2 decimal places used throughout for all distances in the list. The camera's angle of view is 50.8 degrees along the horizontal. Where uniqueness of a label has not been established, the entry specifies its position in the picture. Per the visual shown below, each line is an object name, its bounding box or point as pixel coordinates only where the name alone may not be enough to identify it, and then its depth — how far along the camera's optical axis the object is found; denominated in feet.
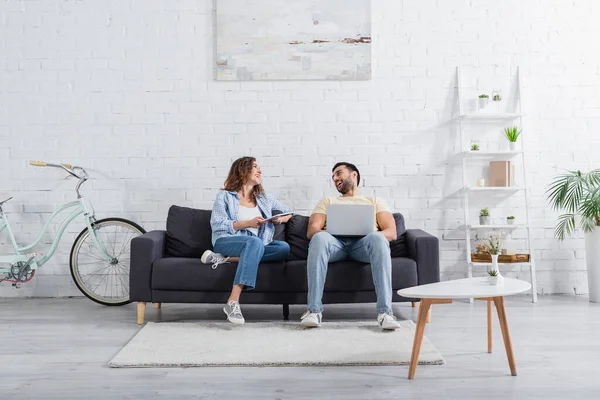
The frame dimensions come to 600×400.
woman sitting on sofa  12.53
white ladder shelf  15.56
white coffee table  8.59
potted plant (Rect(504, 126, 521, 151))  15.70
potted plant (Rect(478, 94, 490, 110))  15.83
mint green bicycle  15.21
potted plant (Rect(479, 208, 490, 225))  15.80
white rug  9.70
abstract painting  16.05
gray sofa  12.85
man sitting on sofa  11.96
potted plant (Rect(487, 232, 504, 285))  9.39
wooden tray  15.25
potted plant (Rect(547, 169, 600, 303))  14.99
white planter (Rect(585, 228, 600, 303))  15.03
